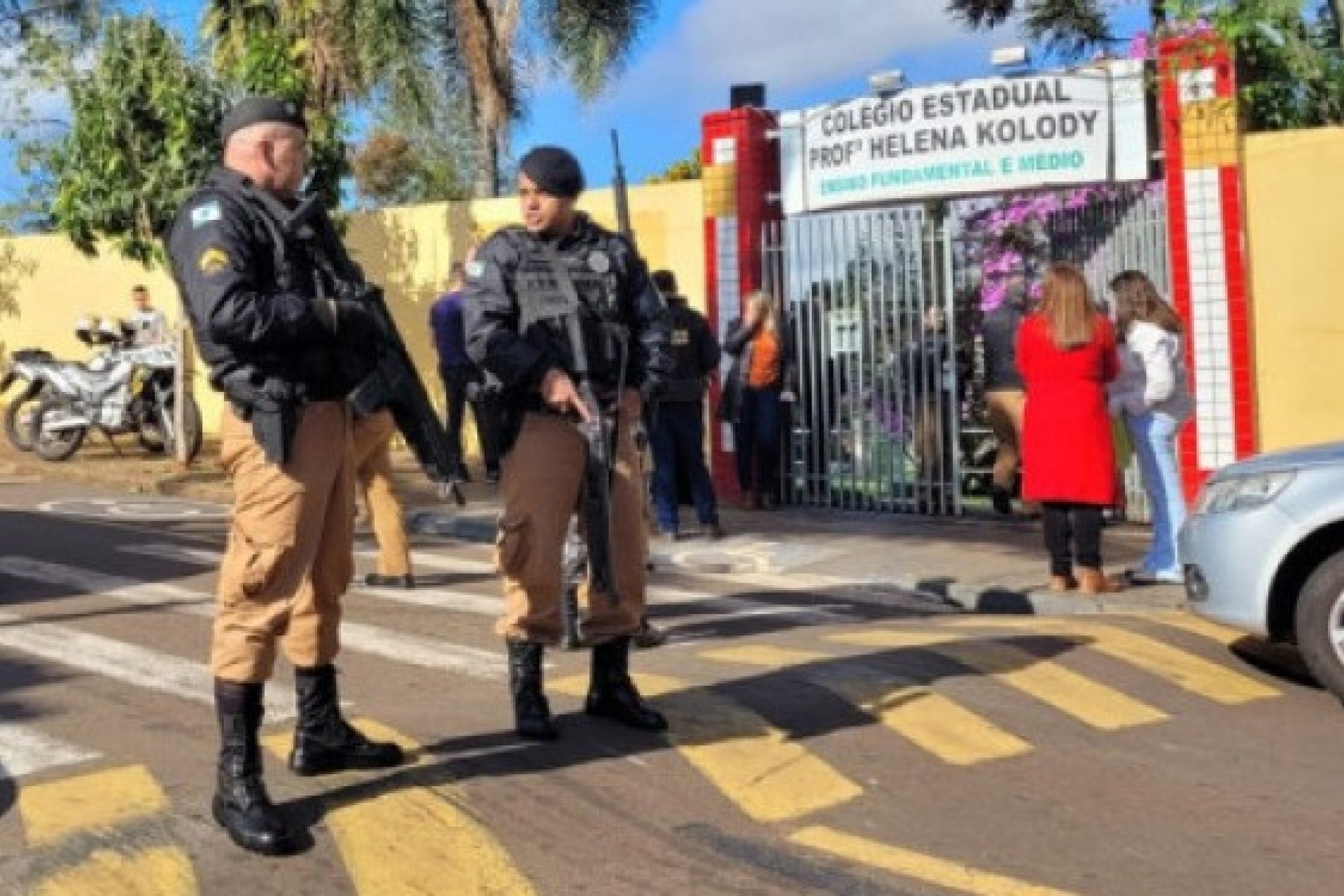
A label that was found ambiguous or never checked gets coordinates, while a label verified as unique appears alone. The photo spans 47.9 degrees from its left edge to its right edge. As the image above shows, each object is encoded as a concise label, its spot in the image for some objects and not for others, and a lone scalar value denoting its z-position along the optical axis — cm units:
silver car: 596
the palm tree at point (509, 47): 2122
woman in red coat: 832
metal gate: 1234
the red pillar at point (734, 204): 1351
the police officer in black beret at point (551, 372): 487
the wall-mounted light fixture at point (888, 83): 1258
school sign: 1176
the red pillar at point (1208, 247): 1130
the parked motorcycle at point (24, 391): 1570
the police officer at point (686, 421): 1091
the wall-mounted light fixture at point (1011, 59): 1204
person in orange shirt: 1210
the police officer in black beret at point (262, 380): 396
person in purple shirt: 1062
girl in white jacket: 901
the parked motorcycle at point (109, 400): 1537
